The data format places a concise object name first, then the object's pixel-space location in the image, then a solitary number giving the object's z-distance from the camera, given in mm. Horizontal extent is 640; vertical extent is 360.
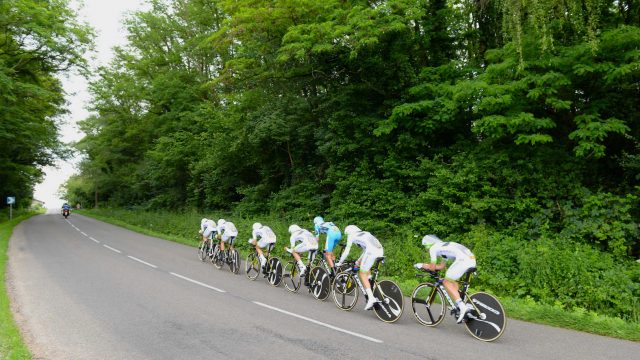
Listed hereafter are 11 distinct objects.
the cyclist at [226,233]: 13086
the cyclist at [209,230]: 14490
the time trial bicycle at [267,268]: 10594
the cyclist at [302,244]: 9602
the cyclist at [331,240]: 9047
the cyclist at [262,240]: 11203
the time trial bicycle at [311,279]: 9016
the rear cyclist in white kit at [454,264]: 6348
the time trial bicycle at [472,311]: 6048
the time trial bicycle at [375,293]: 7184
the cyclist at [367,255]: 7449
